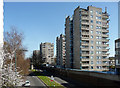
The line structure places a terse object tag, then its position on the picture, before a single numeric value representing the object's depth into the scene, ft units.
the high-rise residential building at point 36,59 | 206.57
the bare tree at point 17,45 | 58.01
